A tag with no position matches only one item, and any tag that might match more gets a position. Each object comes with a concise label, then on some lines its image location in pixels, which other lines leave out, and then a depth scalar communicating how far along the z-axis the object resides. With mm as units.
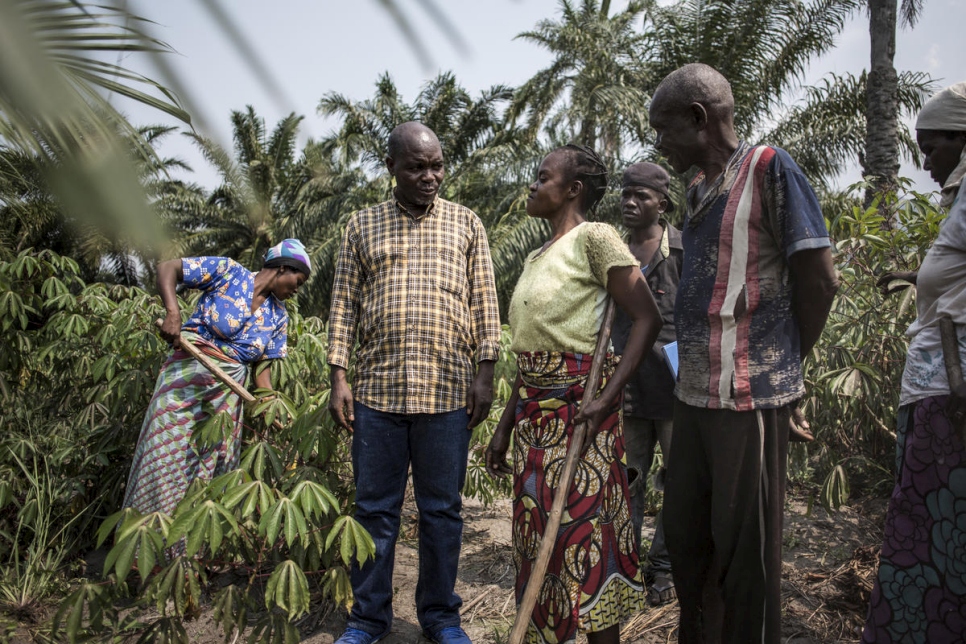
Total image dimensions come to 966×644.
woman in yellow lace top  1714
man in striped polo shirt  1473
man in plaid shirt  2197
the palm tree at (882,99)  7113
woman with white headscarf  1428
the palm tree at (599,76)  10492
